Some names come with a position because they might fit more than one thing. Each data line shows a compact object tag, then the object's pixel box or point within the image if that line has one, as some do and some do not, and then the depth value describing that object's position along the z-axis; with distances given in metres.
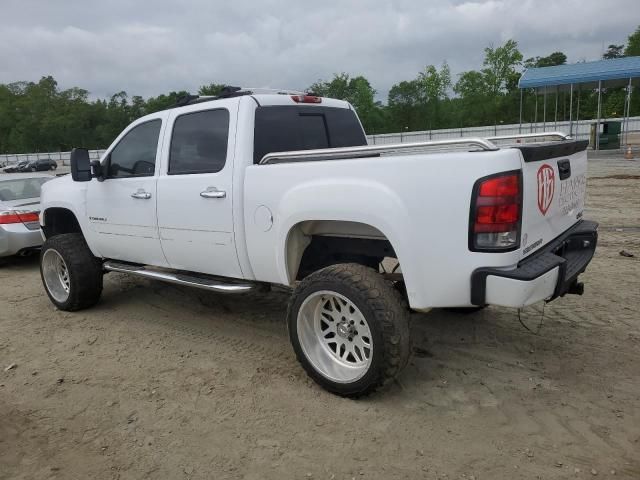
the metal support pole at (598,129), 23.86
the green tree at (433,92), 53.44
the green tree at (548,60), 58.42
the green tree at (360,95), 52.97
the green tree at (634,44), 56.28
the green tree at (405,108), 53.09
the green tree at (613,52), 77.06
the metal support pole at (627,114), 24.03
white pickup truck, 2.91
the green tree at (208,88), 59.86
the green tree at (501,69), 54.16
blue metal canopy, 22.44
